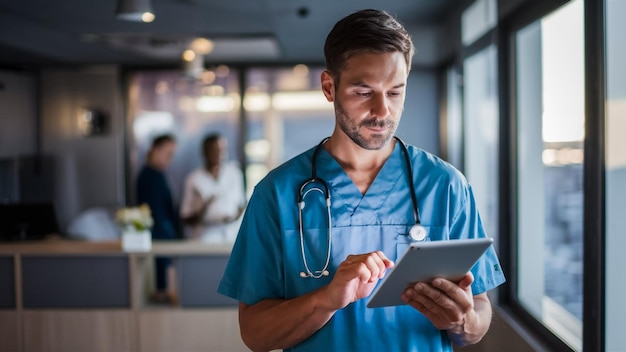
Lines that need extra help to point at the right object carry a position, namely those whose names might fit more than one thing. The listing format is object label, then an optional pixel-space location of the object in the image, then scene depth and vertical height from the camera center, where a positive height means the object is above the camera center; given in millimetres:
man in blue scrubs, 1272 -143
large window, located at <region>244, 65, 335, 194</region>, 6812 +371
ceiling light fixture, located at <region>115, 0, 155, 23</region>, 3549 +721
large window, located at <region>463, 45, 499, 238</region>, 3720 +125
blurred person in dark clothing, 5211 -259
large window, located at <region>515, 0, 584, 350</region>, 2586 -80
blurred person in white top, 4734 -302
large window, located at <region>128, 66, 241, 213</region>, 6812 +391
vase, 3756 -452
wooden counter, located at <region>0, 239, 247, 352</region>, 3740 -786
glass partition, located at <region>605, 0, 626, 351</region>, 1970 -63
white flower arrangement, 3754 -341
